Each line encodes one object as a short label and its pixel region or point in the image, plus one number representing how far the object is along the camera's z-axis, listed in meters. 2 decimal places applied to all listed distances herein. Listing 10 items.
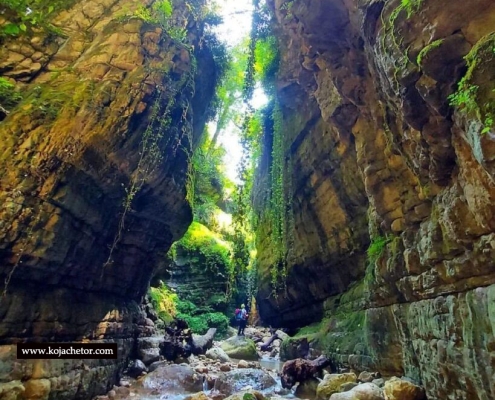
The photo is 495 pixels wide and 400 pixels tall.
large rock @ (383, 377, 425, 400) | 4.89
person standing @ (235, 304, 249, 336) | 16.92
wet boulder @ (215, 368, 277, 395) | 8.42
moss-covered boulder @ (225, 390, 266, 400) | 6.24
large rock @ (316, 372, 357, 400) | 6.84
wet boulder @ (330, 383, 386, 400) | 5.30
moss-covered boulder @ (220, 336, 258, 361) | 13.50
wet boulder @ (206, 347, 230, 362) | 12.51
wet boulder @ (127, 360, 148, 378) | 9.45
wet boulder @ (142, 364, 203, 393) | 8.49
